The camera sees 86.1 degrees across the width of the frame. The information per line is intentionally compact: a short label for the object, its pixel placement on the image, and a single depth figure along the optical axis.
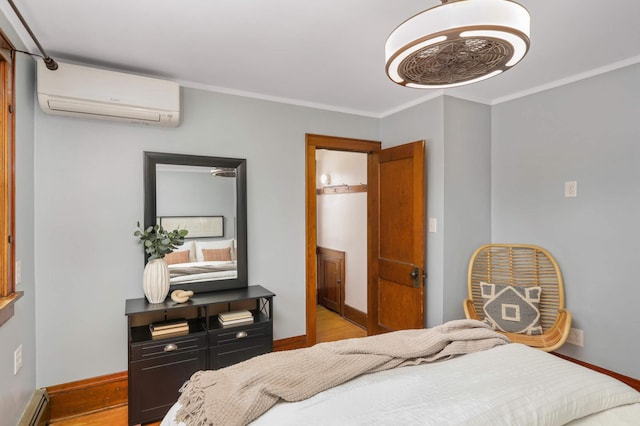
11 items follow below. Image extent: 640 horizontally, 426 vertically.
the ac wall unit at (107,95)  2.17
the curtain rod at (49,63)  1.98
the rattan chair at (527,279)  2.62
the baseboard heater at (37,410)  2.00
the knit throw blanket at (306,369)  1.22
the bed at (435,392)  1.17
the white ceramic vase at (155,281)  2.42
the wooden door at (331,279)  4.49
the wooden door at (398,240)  3.02
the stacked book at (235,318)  2.57
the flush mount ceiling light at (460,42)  1.17
